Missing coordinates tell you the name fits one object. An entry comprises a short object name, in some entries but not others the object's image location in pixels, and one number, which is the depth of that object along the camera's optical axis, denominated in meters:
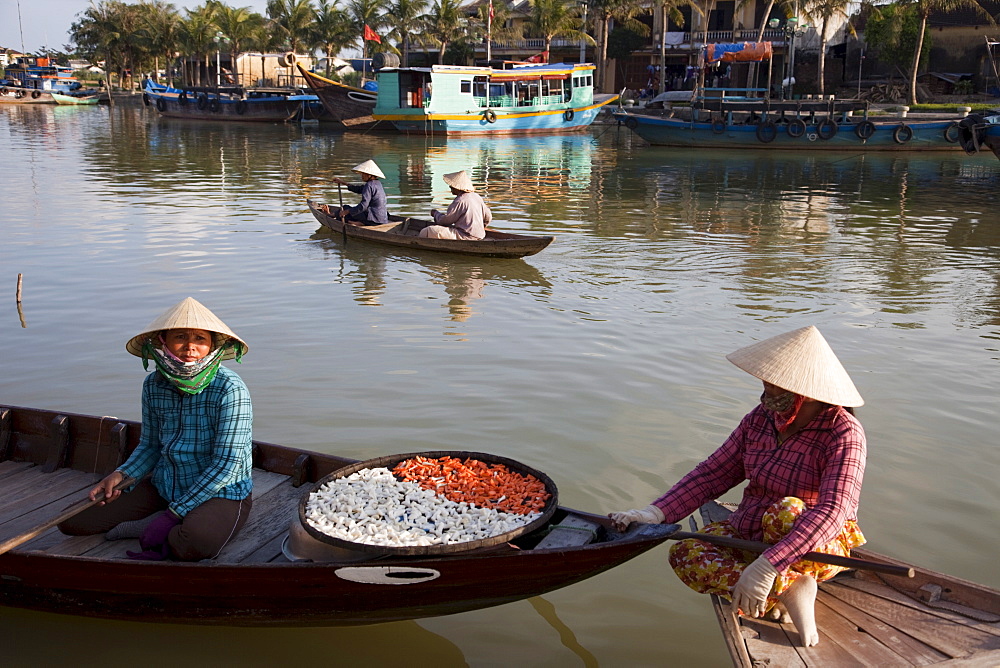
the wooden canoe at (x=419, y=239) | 10.29
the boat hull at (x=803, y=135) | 24.62
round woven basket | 3.12
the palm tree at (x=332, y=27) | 46.16
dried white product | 3.23
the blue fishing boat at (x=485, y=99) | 29.78
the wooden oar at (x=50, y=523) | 3.26
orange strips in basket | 3.45
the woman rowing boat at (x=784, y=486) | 2.90
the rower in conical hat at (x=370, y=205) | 11.74
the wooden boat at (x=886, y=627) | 2.79
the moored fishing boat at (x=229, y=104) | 36.94
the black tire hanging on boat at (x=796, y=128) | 25.55
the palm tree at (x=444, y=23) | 41.41
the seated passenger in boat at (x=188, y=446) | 3.42
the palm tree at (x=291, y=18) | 46.84
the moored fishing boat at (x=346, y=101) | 32.00
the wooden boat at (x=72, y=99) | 50.62
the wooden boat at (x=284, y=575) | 3.11
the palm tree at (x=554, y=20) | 38.25
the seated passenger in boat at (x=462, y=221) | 10.66
